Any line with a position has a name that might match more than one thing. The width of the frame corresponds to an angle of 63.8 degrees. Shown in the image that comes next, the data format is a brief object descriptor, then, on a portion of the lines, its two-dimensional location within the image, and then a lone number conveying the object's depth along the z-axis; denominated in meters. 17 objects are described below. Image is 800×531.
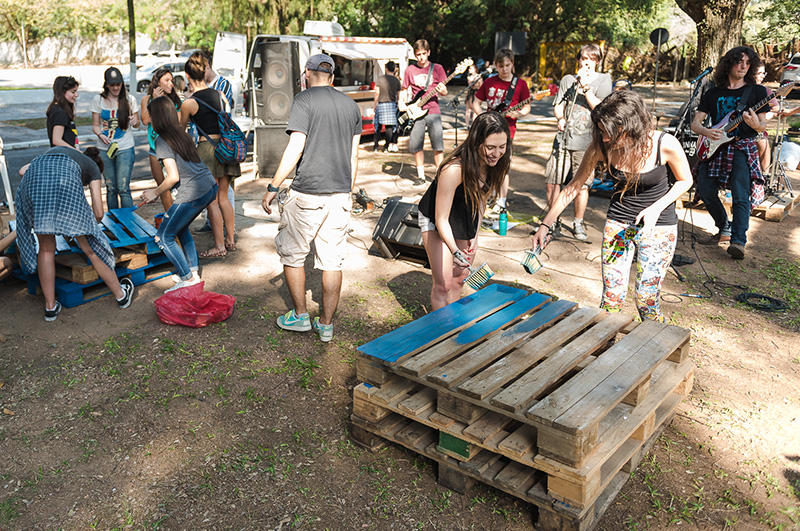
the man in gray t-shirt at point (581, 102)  6.56
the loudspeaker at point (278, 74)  10.32
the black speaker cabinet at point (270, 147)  9.87
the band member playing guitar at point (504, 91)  7.63
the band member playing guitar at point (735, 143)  6.00
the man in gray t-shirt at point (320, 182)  4.29
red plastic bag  4.83
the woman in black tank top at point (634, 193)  3.57
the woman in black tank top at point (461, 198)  3.77
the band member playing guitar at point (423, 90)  9.13
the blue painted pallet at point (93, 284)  5.09
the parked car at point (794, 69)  20.75
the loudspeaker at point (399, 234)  6.19
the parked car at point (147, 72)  24.03
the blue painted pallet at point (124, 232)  5.30
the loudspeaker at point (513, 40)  18.64
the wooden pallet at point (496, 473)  2.79
